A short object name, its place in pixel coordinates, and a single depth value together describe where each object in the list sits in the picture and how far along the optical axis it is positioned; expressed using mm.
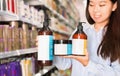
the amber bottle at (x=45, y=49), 1821
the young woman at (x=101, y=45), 1852
